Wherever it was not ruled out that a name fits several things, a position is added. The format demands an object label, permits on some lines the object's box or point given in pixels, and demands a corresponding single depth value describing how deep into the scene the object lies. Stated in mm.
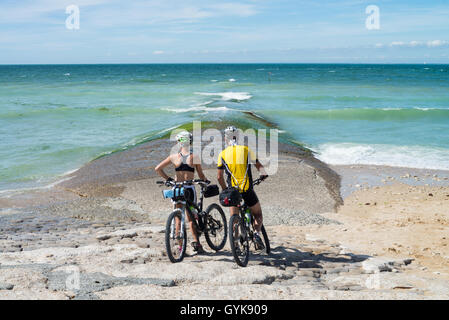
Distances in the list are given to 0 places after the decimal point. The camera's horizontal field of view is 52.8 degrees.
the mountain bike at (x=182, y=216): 6699
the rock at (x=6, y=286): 5521
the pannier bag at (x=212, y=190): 6847
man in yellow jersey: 6707
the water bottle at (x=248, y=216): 6957
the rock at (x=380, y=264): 7070
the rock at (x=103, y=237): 8586
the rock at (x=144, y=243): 7836
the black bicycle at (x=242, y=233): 6449
